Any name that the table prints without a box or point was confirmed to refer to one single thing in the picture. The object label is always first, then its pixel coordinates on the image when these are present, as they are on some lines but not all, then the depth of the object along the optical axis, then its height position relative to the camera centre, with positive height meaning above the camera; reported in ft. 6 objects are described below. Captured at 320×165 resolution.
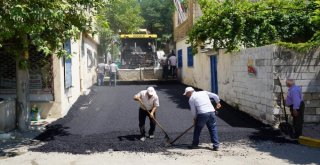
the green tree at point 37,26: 27.12 +3.50
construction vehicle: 87.30 +4.55
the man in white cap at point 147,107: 31.12 -2.97
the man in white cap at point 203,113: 28.19 -3.21
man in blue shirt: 31.07 -3.18
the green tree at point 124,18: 127.95 +17.39
